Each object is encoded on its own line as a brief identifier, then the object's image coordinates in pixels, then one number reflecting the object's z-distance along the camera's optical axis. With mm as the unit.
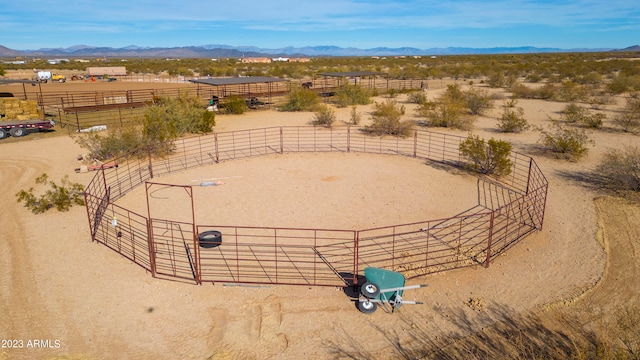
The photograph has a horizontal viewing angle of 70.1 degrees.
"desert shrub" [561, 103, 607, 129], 25875
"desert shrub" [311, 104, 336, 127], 27000
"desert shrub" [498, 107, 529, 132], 24734
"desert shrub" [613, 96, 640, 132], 25039
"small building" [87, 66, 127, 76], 76750
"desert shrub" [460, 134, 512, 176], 16656
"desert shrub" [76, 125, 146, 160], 19234
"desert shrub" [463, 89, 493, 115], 31234
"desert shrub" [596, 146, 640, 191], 15109
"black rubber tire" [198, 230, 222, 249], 10992
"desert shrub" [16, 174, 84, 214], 13758
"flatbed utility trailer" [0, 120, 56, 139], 24078
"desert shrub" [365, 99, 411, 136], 24562
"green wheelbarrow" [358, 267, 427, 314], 8633
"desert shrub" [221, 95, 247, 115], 31641
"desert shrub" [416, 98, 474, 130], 26406
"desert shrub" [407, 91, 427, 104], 37556
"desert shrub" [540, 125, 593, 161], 18928
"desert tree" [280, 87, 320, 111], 32819
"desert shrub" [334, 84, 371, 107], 35850
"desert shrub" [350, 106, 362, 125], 27953
